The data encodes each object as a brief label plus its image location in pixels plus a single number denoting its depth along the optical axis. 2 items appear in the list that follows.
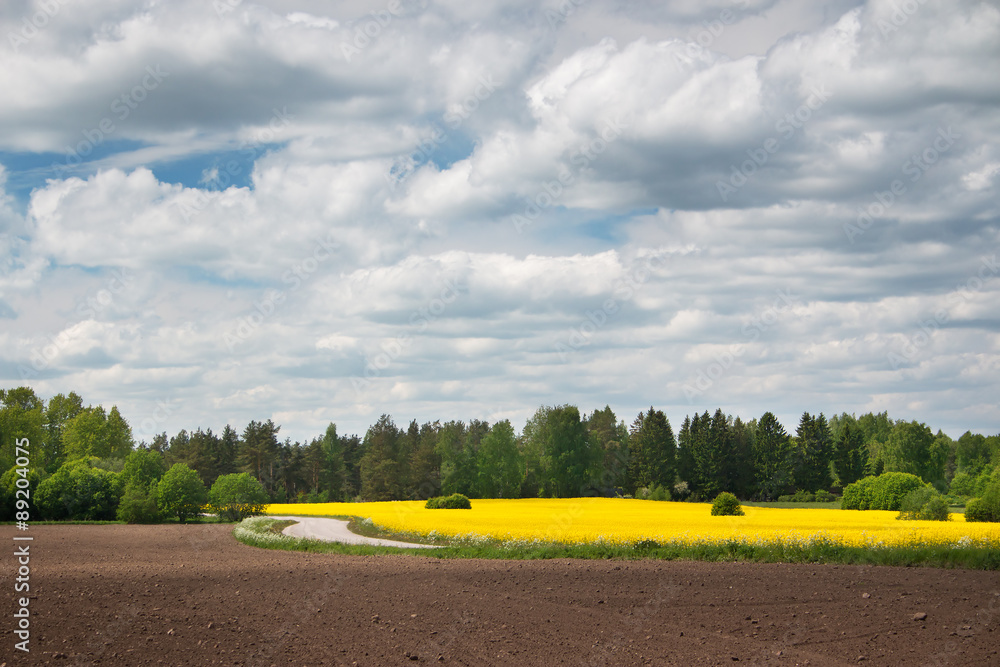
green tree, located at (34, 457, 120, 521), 57.72
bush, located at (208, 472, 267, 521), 59.22
